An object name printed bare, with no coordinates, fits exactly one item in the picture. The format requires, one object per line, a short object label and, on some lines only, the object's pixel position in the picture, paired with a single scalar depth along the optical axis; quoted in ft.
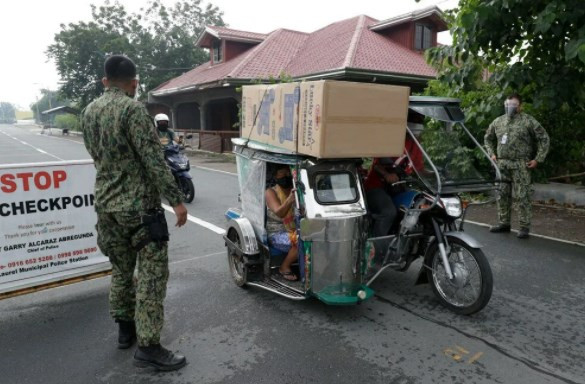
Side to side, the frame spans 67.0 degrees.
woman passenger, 13.39
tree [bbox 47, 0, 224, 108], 119.24
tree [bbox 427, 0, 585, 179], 16.72
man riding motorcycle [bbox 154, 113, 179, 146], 28.89
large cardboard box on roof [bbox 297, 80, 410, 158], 11.08
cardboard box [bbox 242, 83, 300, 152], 12.32
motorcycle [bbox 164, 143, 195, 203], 29.91
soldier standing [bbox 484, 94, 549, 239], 20.33
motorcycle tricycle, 11.79
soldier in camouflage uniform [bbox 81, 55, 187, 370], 9.34
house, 54.95
